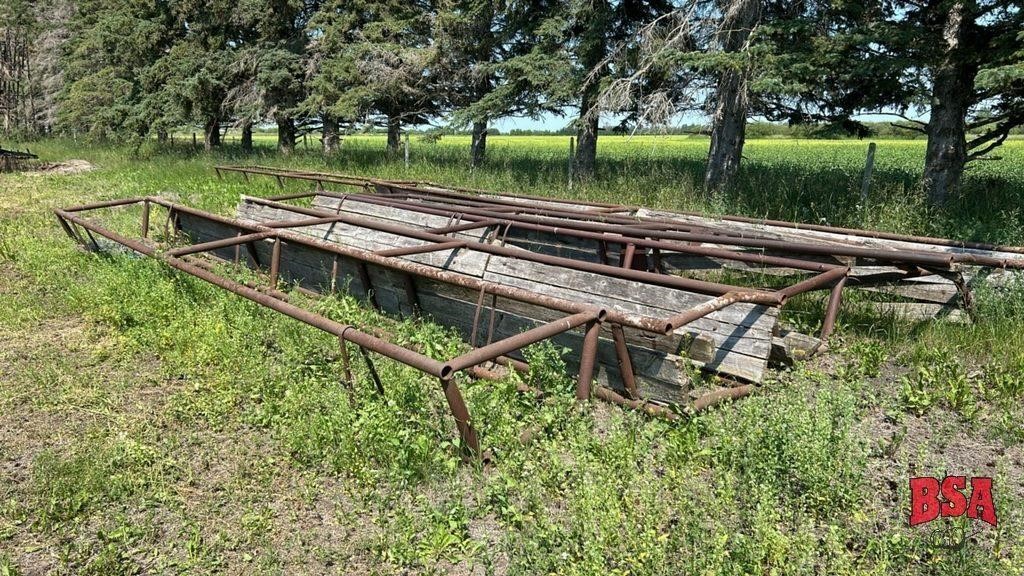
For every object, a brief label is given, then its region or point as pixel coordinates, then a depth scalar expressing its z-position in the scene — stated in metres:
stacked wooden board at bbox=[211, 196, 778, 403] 3.63
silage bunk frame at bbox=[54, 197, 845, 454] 2.75
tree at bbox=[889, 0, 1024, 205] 7.22
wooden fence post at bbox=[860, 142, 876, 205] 9.12
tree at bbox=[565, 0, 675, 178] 11.95
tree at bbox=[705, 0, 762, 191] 9.66
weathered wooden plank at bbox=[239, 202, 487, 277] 5.36
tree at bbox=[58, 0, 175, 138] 22.31
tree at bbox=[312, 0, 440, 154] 16.47
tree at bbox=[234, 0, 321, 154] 18.38
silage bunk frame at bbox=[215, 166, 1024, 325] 4.58
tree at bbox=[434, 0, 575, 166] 12.59
